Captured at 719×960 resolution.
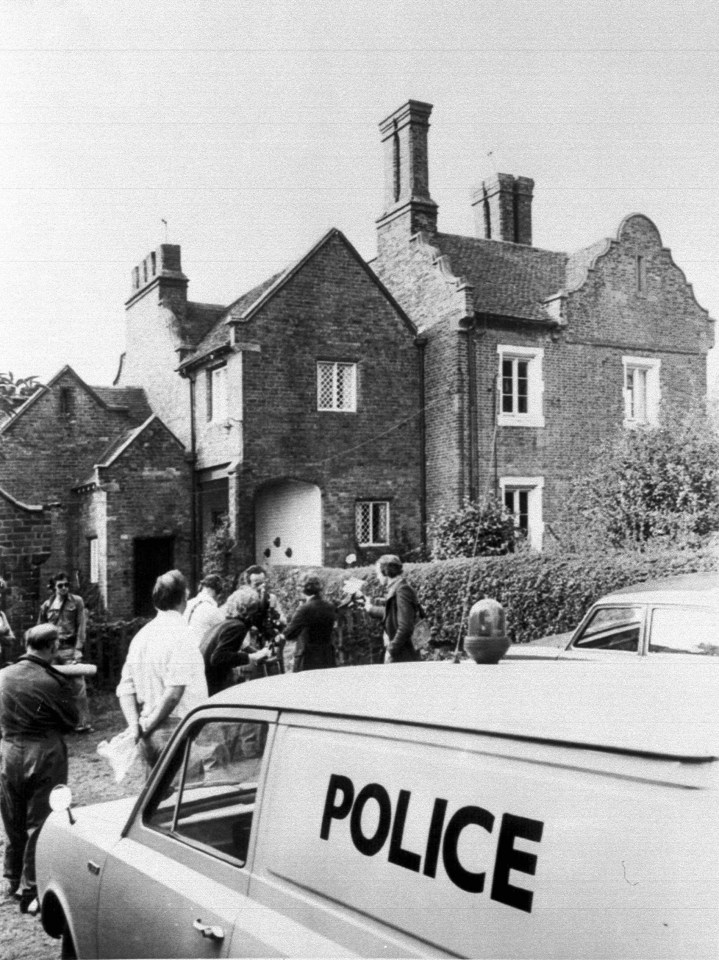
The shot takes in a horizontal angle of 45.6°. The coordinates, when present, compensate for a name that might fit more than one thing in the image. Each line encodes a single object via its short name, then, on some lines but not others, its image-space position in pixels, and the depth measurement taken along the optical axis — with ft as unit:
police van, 4.93
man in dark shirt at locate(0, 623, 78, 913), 15.55
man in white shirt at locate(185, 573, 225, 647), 22.22
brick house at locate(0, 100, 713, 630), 54.90
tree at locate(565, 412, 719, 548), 36.96
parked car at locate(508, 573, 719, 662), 18.85
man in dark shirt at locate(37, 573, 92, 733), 32.01
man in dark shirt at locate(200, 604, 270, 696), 20.16
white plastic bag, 16.05
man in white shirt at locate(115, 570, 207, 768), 15.62
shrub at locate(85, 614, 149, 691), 36.65
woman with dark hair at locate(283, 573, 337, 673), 24.86
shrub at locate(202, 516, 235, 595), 53.36
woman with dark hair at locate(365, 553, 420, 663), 25.04
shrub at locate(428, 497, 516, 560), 53.16
